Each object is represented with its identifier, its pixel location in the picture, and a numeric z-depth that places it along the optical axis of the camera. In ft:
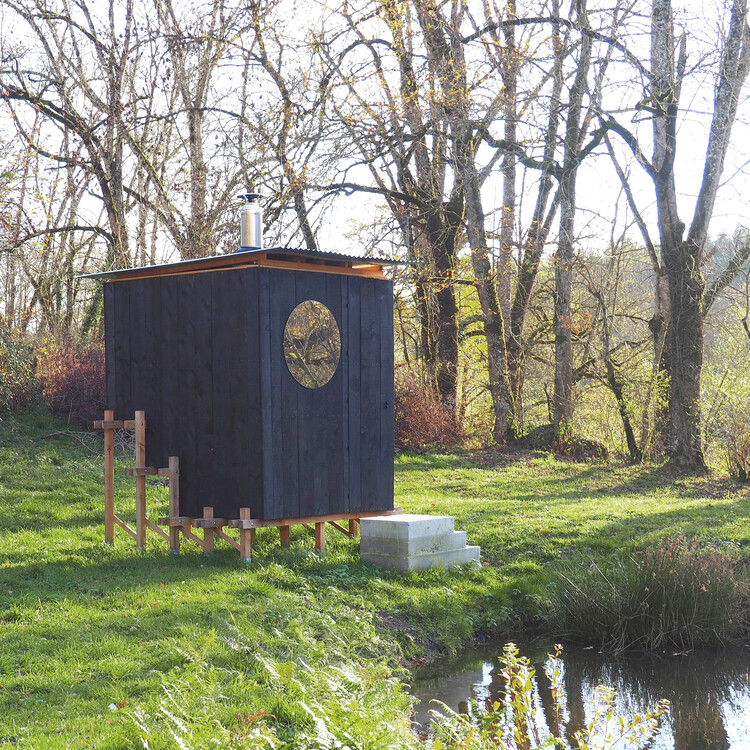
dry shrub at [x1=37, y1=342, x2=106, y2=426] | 46.98
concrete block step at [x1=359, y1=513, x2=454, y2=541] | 27.12
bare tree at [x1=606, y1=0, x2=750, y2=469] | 51.03
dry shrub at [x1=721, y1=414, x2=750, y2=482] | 47.16
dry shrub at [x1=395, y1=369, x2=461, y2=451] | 55.93
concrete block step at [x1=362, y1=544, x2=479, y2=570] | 27.09
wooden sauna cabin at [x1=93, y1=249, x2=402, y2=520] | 25.58
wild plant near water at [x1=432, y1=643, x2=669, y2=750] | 13.79
